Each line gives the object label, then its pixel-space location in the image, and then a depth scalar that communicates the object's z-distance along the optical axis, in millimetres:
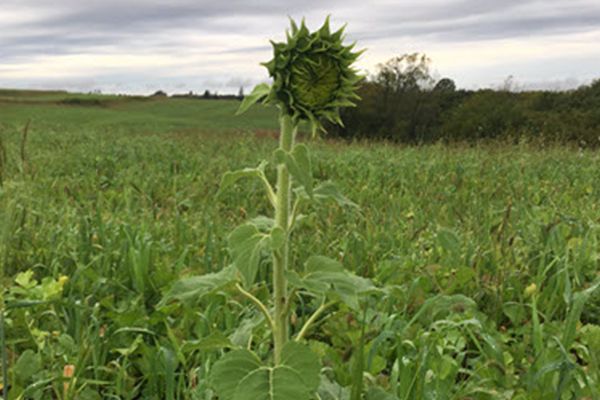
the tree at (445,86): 28930
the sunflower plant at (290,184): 1322
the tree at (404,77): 27359
